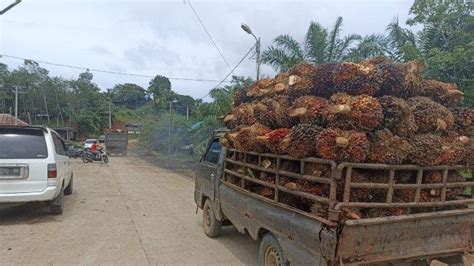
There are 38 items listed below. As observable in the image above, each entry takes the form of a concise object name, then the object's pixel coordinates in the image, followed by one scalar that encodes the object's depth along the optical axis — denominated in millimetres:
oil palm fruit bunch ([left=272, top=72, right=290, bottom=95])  4336
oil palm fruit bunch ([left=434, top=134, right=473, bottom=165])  3387
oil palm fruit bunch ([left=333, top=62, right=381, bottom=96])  3527
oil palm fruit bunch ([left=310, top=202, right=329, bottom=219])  3077
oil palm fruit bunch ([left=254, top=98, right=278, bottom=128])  4270
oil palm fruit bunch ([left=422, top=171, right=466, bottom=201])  3439
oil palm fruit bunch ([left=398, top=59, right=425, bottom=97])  3671
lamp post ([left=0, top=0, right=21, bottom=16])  10790
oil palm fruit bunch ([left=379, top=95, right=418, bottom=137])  3352
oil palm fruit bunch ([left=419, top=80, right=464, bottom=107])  3927
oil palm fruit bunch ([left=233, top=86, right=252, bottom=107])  5523
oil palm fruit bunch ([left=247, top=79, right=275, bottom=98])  4758
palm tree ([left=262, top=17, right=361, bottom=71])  14023
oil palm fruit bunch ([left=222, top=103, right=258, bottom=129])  4715
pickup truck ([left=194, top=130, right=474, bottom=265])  2939
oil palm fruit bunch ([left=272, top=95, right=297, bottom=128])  3977
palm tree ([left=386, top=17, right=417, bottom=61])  13396
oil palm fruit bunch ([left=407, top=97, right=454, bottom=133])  3492
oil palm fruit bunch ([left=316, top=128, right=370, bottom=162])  3043
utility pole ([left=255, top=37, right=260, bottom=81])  14052
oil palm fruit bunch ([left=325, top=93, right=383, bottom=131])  3215
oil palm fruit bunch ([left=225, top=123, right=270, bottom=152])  4133
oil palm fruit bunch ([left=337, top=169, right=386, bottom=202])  3111
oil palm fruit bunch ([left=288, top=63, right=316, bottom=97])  3975
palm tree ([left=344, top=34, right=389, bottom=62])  13461
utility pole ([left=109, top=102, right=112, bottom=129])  59962
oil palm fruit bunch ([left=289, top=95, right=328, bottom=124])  3494
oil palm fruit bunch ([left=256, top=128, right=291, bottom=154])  3578
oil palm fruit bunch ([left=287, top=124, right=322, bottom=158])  3311
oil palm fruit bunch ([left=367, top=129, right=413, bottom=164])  3199
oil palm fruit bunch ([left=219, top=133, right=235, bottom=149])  4888
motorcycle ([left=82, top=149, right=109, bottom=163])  21484
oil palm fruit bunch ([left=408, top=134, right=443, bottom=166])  3279
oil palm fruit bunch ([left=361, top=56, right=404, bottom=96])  3586
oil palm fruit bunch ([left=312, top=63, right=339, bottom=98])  3766
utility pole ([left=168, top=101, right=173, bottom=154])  26444
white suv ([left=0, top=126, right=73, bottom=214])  6129
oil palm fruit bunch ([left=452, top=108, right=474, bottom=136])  3875
